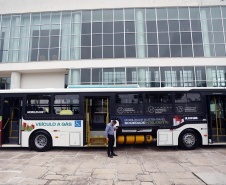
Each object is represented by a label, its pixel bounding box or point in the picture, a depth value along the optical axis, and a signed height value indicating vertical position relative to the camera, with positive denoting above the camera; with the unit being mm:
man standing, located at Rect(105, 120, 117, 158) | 6902 -1194
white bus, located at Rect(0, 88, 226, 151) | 7762 -466
